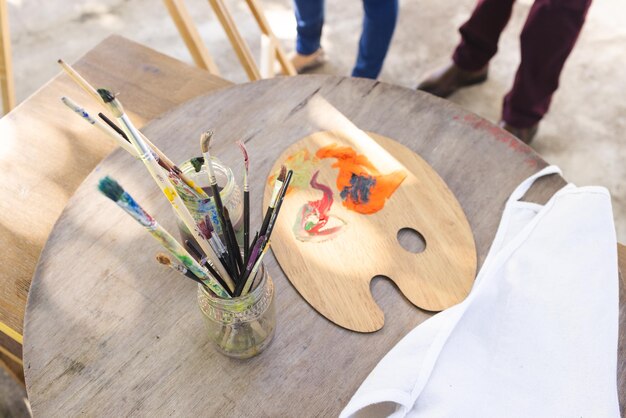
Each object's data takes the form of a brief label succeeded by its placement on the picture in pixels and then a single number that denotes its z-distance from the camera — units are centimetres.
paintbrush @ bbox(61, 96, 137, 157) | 55
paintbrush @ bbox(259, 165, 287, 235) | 64
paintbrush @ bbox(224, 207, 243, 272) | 65
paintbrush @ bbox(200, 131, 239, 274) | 62
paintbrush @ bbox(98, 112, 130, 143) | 68
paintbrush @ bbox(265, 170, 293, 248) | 64
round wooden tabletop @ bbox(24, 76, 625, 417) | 76
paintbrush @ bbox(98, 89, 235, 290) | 55
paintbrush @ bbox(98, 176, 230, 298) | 46
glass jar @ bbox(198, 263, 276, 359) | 66
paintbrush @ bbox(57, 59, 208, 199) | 68
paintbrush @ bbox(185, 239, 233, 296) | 62
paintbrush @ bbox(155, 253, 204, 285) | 57
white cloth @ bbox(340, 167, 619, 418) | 69
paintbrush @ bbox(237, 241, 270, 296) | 65
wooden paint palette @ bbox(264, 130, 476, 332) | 85
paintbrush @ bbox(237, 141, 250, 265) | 67
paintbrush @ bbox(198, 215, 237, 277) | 62
